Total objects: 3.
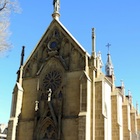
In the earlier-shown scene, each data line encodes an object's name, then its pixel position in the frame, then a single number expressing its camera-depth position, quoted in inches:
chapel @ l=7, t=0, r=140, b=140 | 1006.4
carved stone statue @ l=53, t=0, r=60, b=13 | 1317.7
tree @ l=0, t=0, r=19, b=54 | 581.0
